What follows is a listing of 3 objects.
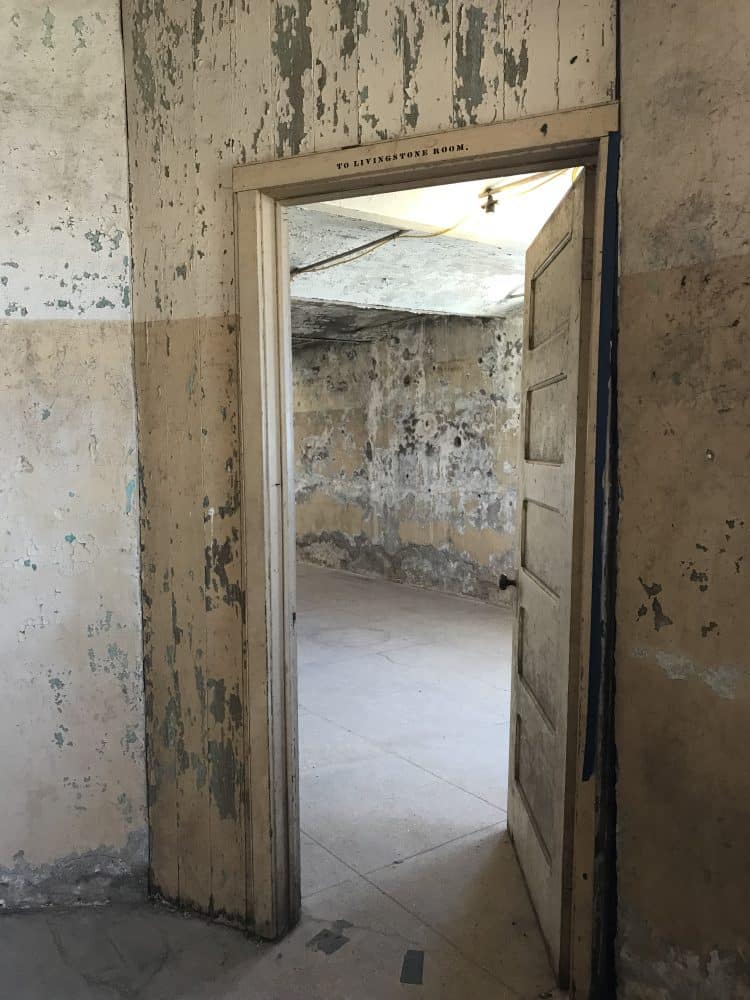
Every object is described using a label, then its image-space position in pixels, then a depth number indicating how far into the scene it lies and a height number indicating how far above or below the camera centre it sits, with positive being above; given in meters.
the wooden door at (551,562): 1.79 -0.36
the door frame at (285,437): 1.70 -0.01
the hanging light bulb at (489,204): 3.42 +1.10
